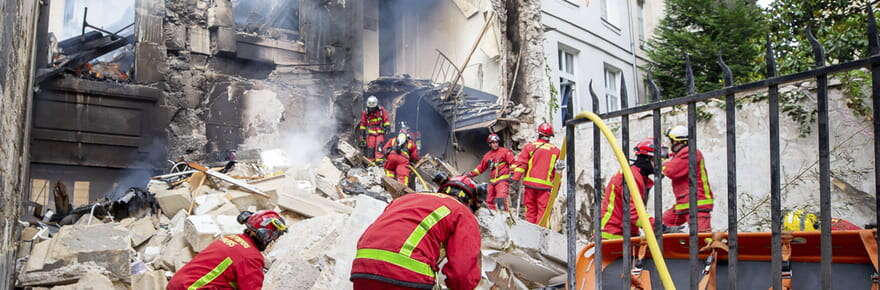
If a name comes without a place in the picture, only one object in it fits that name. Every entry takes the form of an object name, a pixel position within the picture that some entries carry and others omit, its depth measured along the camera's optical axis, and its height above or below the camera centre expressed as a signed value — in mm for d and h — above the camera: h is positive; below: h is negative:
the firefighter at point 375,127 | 13273 +780
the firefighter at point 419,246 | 3527 -417
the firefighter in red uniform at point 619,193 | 5910 -224
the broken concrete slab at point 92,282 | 6012 -1019
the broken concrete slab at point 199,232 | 7016 -676
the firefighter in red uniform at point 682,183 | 6109 -143
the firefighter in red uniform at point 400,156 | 11570 +188
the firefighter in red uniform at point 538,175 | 9258 -107
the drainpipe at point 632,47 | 19000 +3346
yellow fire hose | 3078 -199
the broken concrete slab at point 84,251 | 6482 -818
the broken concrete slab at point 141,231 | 7750 -746
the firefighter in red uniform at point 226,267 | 4473 -663
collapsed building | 6520 +1034
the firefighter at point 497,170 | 10945 -44
